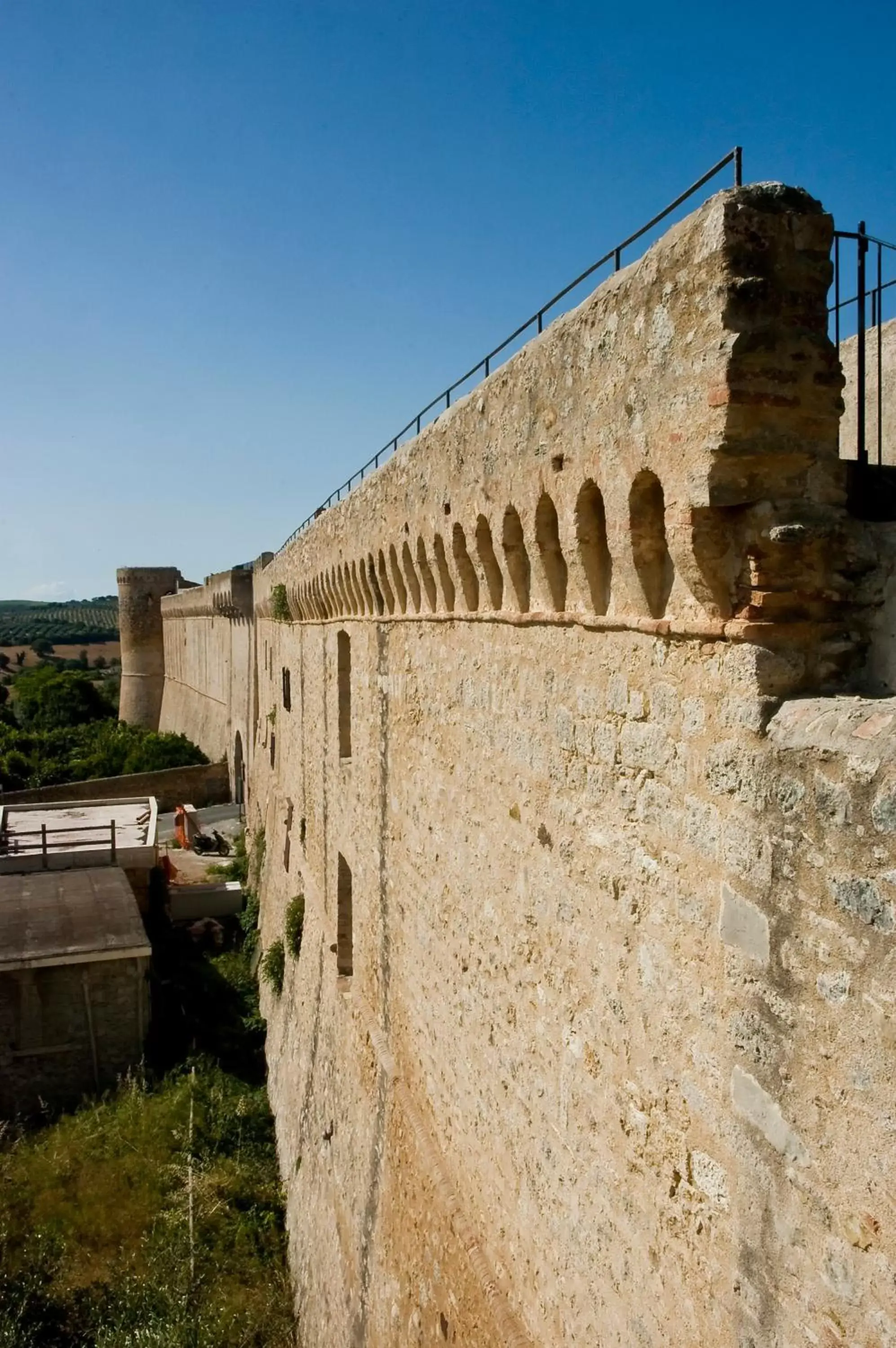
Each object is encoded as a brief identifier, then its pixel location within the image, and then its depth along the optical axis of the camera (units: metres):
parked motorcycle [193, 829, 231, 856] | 24.97
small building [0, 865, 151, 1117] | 13.28
